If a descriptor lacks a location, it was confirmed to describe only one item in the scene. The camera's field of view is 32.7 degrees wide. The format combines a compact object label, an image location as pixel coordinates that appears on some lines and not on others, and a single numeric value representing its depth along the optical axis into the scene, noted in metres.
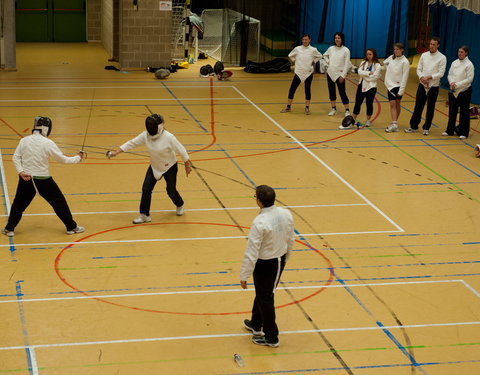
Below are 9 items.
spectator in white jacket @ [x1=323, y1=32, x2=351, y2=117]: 17.59
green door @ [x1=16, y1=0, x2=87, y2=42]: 27.41
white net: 24.61
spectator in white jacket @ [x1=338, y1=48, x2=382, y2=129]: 16.64
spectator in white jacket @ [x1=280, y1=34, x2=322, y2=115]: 17.92
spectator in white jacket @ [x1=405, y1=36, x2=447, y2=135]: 16.50
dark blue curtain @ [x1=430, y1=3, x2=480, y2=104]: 20.42
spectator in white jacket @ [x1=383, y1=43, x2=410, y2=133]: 16.47
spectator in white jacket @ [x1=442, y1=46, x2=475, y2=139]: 16.20
